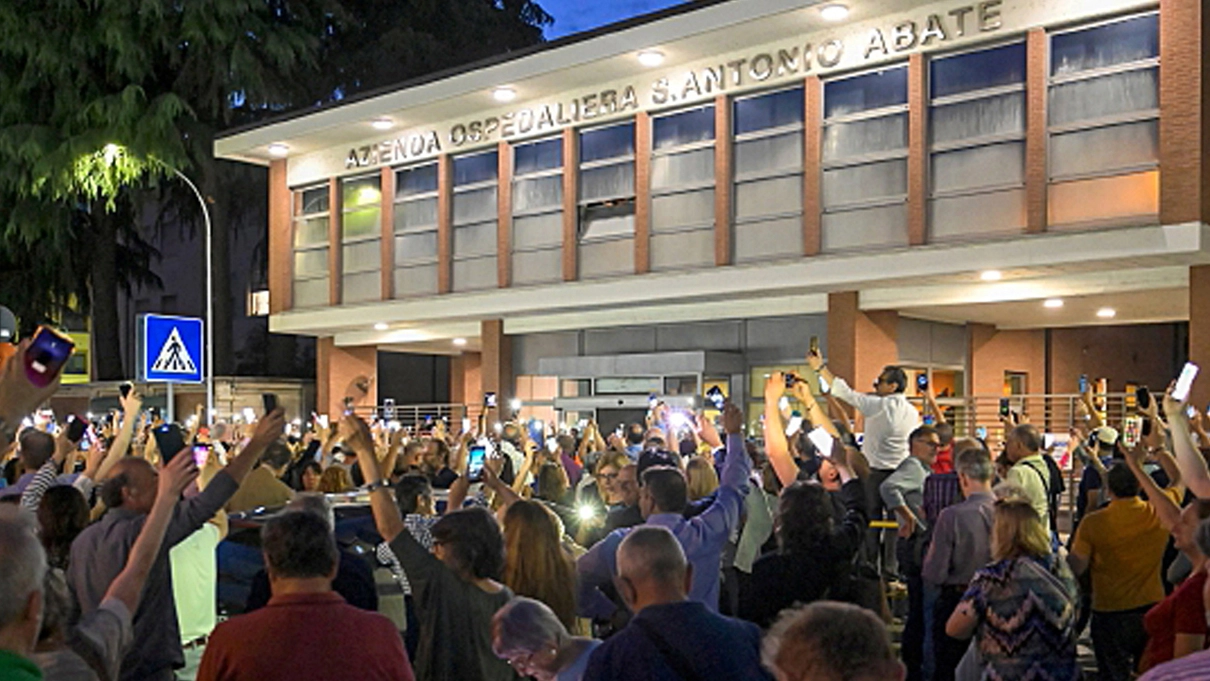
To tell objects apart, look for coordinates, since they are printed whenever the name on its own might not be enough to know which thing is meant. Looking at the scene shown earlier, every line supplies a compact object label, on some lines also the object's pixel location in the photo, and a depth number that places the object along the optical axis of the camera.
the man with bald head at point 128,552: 5.32
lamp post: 24.33
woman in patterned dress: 5.75
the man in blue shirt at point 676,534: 6.51
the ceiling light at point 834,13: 20.83
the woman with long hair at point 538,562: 5.65
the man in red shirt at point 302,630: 4.08
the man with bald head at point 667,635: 4.07
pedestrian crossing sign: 14.79
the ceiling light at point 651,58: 23.55
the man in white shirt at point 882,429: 11.22
